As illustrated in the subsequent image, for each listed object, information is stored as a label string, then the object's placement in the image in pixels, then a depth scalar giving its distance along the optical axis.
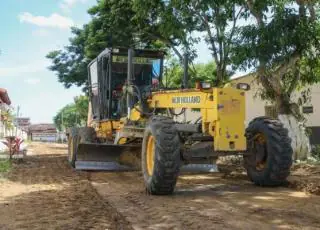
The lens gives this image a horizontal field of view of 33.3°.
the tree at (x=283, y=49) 14.12
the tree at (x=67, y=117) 94.53
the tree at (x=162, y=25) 17.84
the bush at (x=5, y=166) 15.04
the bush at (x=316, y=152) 16.60
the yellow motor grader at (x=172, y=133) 9.26
